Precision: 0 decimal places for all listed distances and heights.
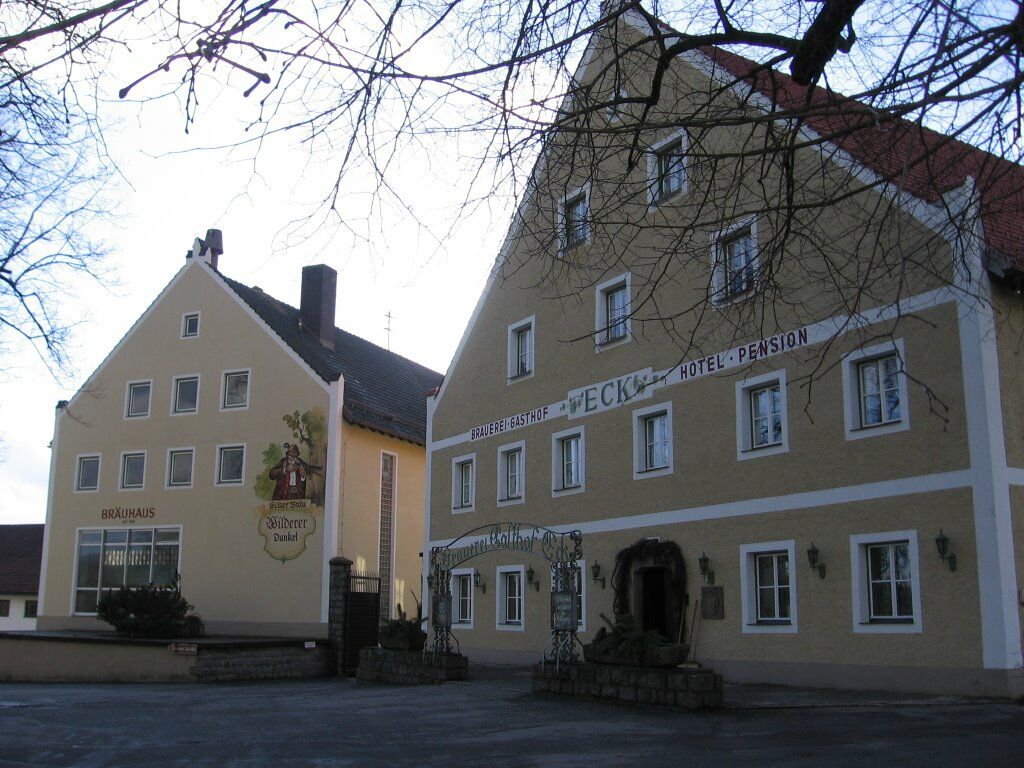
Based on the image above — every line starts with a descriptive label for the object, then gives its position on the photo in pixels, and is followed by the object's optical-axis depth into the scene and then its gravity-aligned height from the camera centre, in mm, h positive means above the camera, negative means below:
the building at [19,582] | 43406 +215
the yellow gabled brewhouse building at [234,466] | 31500 +3709
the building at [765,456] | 9734 +2354
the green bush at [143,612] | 27984 -620
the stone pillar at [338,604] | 27500 -394
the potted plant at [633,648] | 15039 -824
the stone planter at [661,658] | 15008 -937
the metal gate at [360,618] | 27500 -745
